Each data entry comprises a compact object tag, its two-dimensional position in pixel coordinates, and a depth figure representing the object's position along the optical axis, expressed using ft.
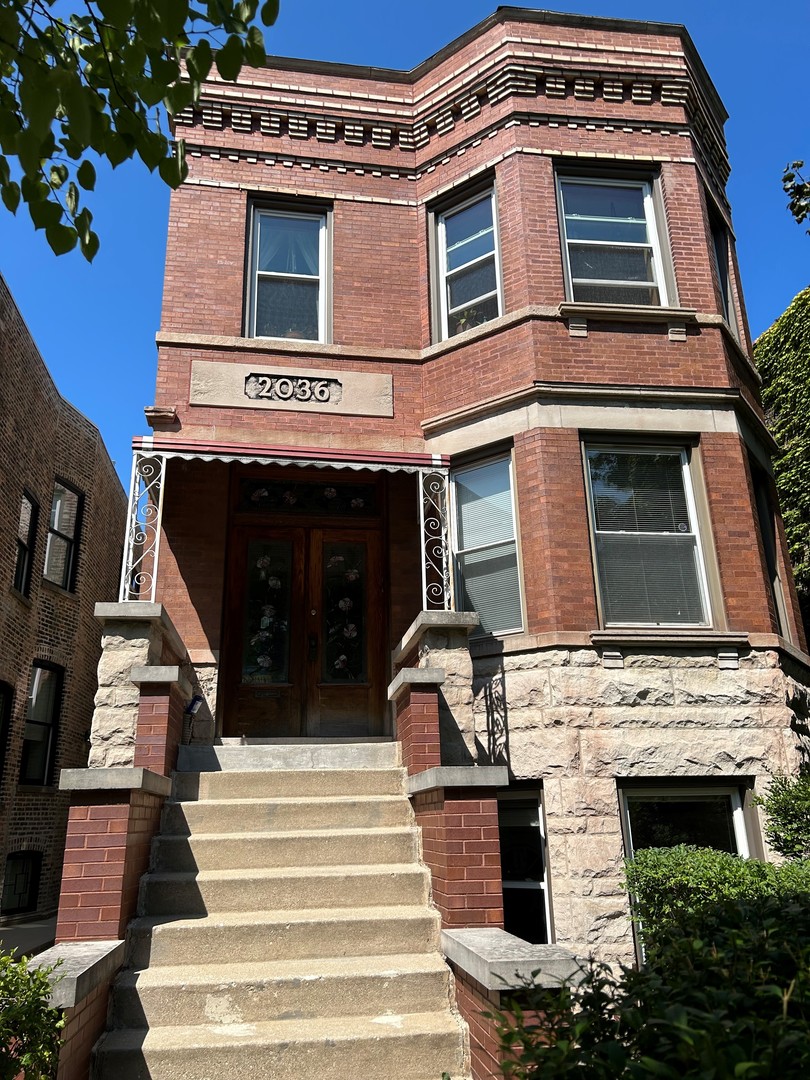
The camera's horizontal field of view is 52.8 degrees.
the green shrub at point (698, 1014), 5.91
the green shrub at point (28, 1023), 10.75
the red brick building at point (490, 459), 22.77
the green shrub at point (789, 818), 21.03
